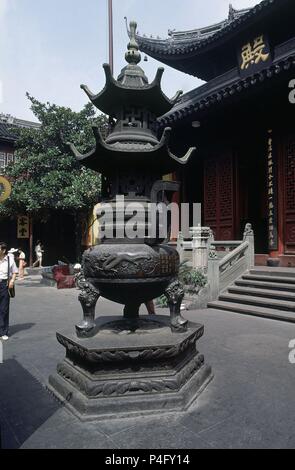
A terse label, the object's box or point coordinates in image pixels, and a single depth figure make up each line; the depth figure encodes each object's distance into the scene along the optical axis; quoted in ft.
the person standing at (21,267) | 58.09
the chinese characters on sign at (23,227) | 69.26
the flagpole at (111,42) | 45.85
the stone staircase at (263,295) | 25.02
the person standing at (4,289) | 20.06
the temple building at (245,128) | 33.17
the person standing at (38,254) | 66.28
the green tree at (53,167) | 46.70
